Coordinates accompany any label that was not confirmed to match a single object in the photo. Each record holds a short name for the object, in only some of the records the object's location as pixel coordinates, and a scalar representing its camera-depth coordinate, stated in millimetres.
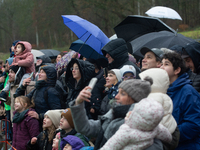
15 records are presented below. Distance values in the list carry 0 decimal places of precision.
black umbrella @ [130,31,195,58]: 8984
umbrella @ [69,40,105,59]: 11070
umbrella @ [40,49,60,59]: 19034
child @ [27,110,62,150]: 7816
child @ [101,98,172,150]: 3668
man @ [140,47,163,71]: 7289
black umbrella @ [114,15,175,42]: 10891
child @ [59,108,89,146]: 6799
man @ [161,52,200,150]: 5223
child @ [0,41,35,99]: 11795
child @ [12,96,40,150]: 8820
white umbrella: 16937
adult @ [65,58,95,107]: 8508
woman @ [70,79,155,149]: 4312
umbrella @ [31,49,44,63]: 16616
